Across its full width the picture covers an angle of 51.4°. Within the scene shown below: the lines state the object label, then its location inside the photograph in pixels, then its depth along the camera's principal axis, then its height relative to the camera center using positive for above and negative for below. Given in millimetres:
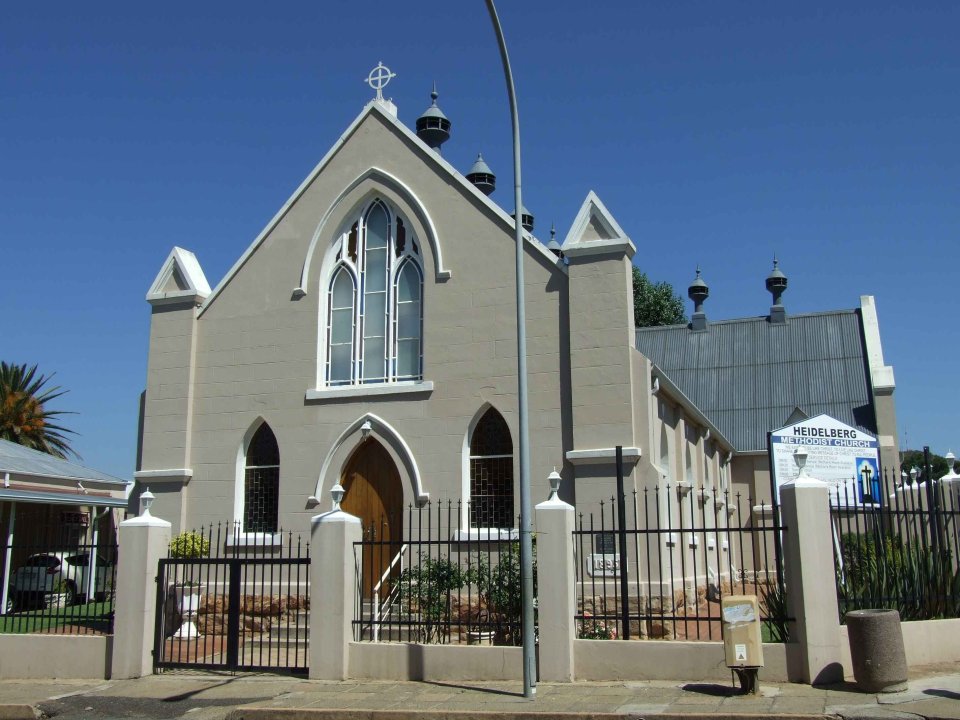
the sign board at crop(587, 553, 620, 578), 15203 +151
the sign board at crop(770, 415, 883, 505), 18859 +2299
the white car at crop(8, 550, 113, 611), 15666 +94
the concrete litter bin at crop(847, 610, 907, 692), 10438 -825
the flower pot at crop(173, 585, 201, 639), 16719 -507
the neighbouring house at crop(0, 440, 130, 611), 23298 +2128
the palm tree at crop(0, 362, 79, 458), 38094 +6333
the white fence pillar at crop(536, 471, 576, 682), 11953 -155
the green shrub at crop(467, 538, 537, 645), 13008 -252
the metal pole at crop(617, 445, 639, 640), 12141 +73
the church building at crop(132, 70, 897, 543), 16359 +3744
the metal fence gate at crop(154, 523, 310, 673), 13453 -439
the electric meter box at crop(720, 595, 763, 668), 10703 -612
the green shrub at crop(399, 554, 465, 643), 13406 -152
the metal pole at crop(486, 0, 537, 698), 11219 +1239
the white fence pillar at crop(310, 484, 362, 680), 12820 -169
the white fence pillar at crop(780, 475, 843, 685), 11148 -48
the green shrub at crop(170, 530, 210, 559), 17469 +594
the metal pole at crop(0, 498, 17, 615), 16280 +271
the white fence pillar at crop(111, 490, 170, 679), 13625 -162
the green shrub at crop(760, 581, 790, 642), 11773 -437
